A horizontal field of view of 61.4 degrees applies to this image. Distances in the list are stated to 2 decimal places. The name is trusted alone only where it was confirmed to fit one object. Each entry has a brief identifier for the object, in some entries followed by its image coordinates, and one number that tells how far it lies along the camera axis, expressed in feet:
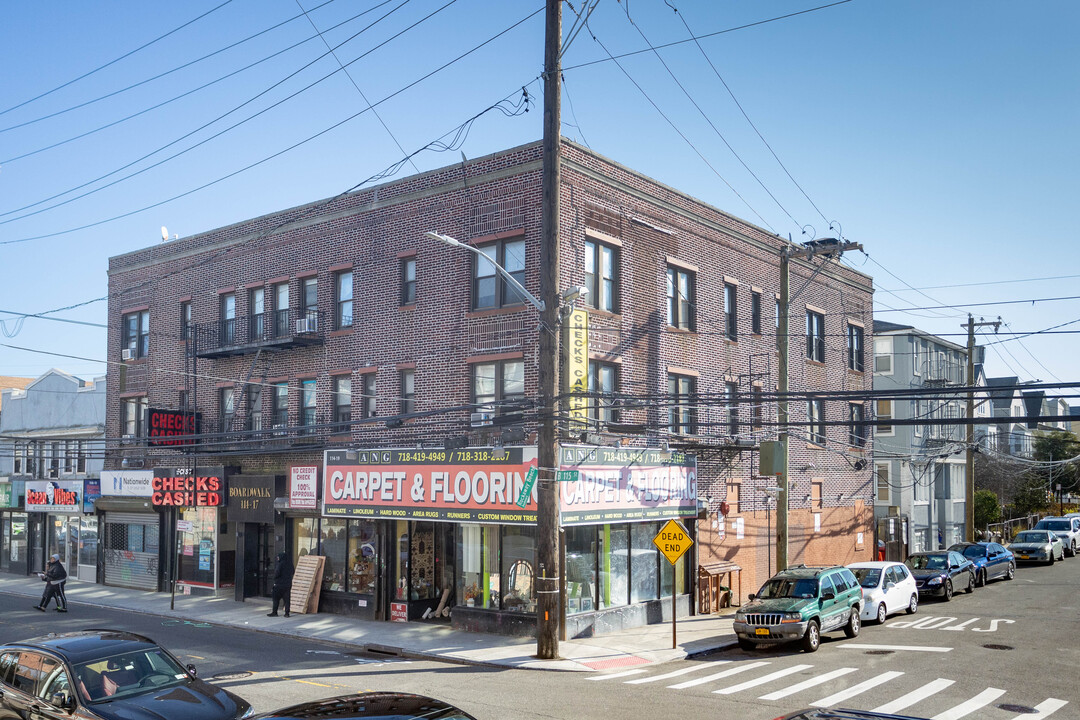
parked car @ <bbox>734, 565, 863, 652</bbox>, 65.87
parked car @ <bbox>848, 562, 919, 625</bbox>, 80.94
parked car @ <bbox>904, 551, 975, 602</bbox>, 97.66
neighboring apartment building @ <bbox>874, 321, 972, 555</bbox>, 153.17
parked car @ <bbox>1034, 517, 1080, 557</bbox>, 153.38
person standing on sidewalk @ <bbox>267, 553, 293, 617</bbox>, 85.92
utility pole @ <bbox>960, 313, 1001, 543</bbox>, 126.39
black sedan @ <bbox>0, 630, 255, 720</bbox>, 34.60
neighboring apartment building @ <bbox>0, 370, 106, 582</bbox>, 119.14
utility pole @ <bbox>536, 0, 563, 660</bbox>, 63.36
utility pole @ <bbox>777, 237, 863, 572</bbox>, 84.38
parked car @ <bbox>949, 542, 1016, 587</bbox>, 112.47
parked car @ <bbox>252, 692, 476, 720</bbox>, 22.17
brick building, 75.61
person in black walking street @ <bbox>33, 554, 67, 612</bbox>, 89.35
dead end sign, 68.64
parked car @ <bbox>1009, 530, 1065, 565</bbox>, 138.72
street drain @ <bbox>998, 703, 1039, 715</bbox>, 46.06
